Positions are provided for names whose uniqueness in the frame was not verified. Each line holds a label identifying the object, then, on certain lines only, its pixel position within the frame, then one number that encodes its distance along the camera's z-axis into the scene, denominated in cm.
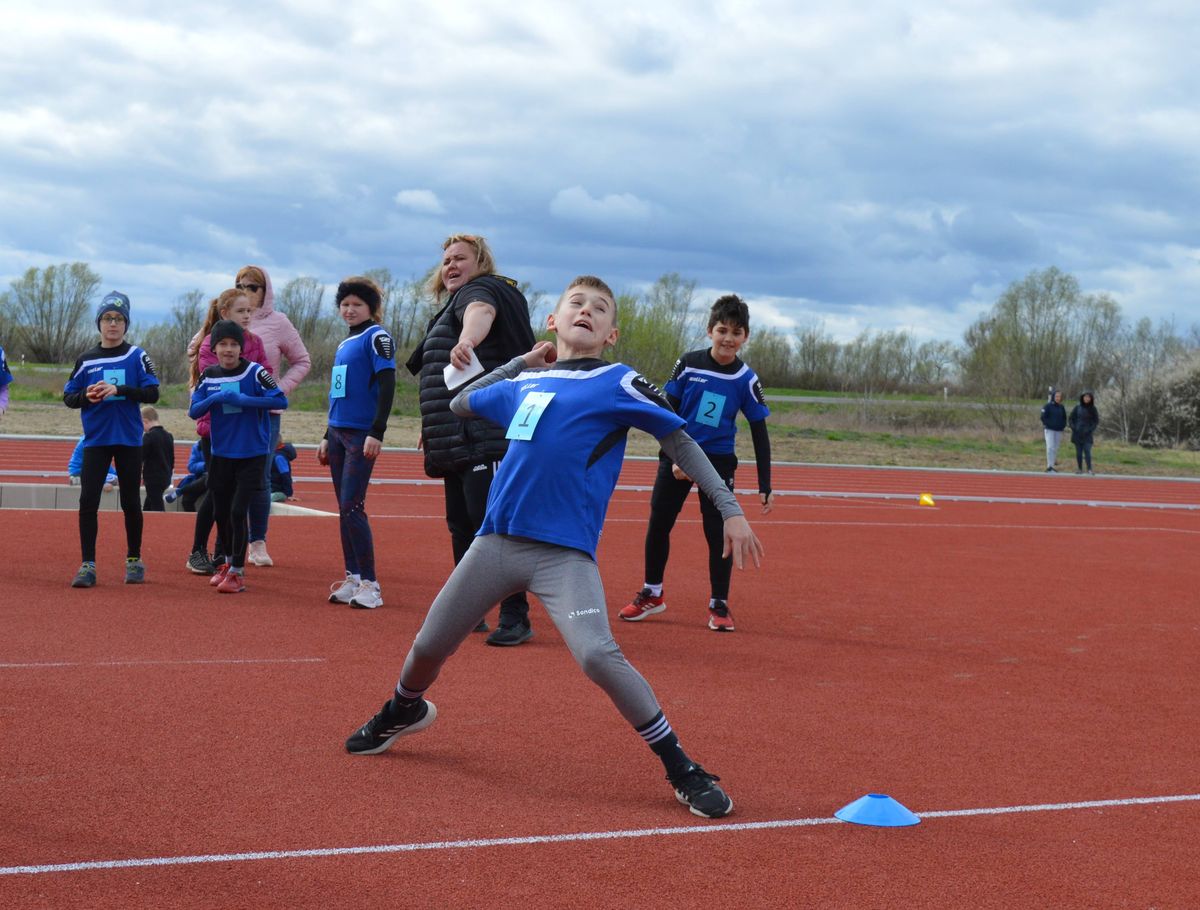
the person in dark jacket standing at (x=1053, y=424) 3052
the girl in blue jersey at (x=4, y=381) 873
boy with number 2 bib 795
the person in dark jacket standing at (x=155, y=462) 1352
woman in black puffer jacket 680
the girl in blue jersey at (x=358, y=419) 796
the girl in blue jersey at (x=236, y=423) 852
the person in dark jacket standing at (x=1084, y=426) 3060
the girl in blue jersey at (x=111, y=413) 838
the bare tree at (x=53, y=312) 7525
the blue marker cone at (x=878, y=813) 428
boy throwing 435
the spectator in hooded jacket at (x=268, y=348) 924
